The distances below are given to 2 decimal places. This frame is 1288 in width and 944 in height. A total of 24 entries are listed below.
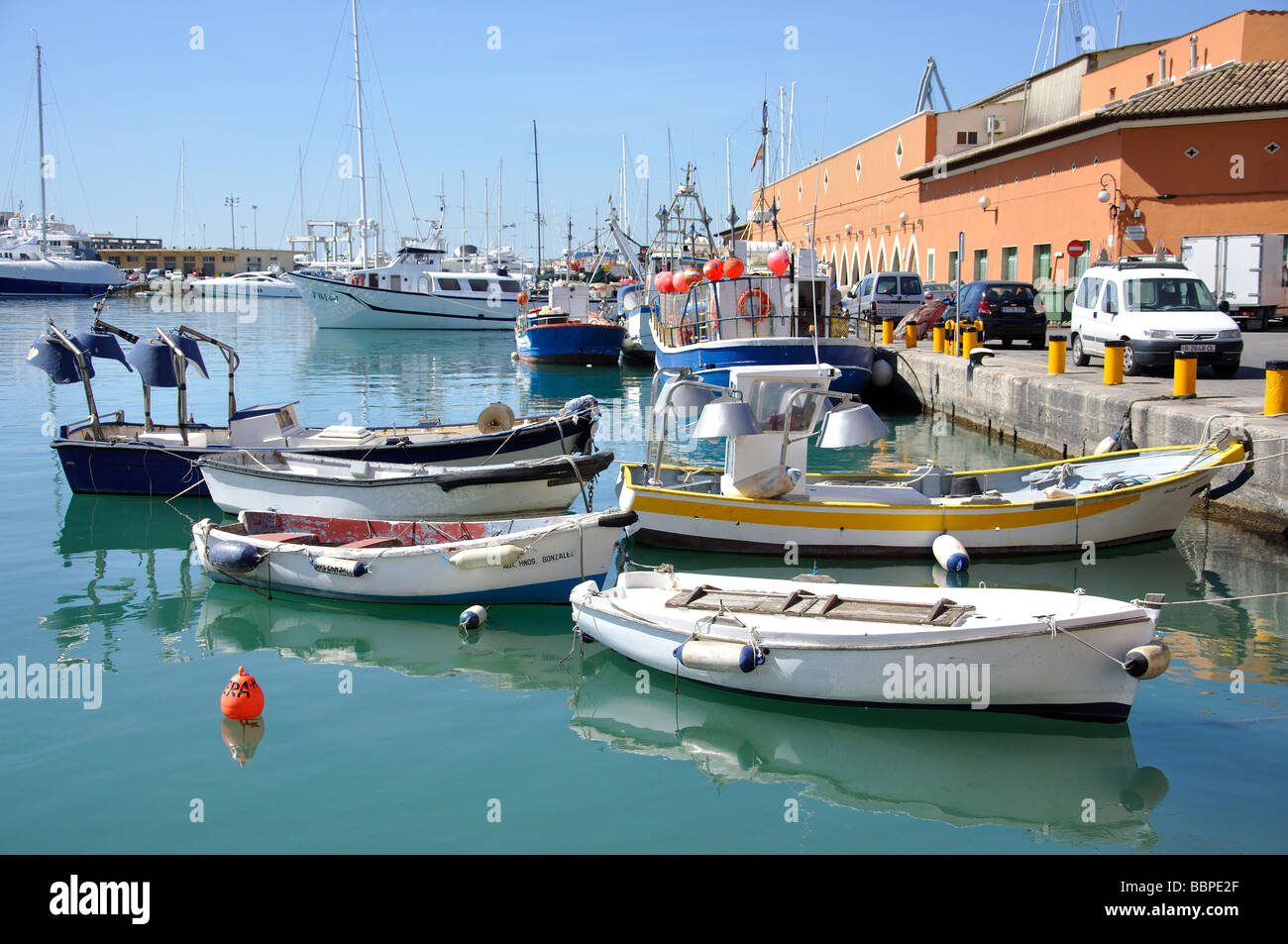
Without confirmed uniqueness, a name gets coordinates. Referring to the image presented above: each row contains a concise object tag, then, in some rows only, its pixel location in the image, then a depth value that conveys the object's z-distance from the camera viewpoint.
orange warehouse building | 23.89
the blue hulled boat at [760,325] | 21.41
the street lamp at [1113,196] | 24.48
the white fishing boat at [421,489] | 12.72
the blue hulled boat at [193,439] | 14.73
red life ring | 23.02
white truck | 22.70
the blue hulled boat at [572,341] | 36.00
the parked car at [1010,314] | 23.58
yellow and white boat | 11.28
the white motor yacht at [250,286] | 102.44
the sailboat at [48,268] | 84.88
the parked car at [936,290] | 31.07
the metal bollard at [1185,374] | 14.28
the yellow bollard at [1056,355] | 17.72
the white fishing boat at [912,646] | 7.07
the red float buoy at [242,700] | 7.71
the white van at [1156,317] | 16.20
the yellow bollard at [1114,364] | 15.89
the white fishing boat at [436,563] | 9.65
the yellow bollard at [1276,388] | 12.32
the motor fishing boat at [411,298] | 54.91
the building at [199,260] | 132.12
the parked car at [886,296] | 30.62
